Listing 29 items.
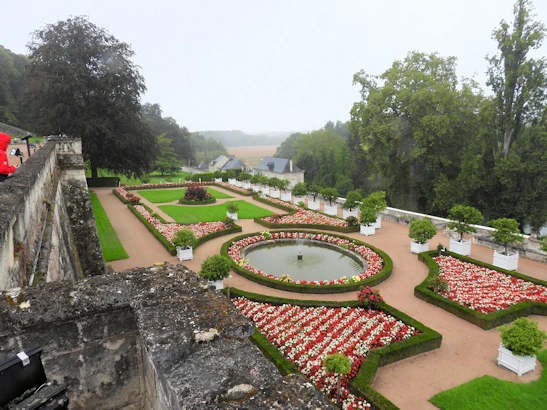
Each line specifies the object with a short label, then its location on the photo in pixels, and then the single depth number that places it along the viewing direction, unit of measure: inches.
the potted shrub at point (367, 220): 816.9
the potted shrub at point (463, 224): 680.4
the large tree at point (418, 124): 1109.7
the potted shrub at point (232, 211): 946.8
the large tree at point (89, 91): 1273.4
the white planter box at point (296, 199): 1210.3
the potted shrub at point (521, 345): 342.6
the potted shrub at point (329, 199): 1051.3
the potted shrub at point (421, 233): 676.7
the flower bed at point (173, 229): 756.6
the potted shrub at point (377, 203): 872.6
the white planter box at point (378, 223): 881.5
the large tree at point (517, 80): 954.1
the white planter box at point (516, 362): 349.1
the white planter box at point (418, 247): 696.4
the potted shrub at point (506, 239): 606.5
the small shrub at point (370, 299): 470.6
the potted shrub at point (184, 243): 648.4
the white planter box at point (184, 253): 660.1
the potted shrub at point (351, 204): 973.1
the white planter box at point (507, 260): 604.4
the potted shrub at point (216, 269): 508.4
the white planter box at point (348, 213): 993.5
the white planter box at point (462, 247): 677.3
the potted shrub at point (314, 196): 1141.1
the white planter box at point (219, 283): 521.0
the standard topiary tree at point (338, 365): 308.7
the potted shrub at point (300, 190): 1165.7
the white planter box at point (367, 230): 830.0
